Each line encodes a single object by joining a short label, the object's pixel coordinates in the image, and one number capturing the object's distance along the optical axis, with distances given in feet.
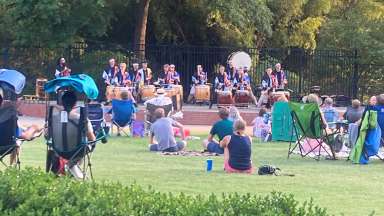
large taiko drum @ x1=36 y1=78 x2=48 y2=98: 105.58
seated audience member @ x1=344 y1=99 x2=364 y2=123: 67.25
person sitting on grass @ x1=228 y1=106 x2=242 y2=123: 69.60
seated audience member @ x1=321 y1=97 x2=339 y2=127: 71.10
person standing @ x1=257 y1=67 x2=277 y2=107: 105.18
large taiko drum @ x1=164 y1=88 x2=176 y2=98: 93.36
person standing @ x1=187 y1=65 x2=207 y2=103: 107.96
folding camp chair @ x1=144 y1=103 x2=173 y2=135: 74.74
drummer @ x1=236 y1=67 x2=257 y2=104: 106.32
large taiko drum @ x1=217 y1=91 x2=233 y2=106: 103.09
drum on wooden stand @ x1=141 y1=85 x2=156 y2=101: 101.24
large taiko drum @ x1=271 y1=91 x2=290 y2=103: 98.34
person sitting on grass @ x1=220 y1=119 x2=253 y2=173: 48.52
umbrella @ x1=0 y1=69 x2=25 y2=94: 51.72
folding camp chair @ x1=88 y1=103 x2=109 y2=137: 64.47
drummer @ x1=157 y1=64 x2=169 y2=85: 104.16
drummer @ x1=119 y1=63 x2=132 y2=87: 102.12
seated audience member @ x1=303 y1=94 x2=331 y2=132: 62.94
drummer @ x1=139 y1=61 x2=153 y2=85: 104.22
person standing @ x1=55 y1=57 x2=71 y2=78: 103.28
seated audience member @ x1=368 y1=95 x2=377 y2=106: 63.46
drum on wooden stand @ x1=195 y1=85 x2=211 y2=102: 107.24
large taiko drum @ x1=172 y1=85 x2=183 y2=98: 96.93
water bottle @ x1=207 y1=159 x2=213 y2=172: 49.39
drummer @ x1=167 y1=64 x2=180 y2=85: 103.65
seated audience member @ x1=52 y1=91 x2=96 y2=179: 40.60
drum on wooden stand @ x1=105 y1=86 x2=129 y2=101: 96.53
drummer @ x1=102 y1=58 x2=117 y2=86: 102.27
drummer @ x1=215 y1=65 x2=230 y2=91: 106.11
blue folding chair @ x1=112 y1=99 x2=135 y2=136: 74.23
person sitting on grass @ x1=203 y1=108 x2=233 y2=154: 56.49
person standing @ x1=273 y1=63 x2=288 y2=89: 107.24
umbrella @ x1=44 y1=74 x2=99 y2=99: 43.42
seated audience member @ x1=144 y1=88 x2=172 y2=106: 75.36
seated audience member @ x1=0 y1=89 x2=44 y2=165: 44.21
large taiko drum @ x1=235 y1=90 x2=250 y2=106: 105.60
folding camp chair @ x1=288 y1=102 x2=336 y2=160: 59.11
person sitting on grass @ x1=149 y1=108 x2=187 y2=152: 60.03
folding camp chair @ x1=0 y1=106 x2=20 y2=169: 43.04
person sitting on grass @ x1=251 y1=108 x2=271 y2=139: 75.09
